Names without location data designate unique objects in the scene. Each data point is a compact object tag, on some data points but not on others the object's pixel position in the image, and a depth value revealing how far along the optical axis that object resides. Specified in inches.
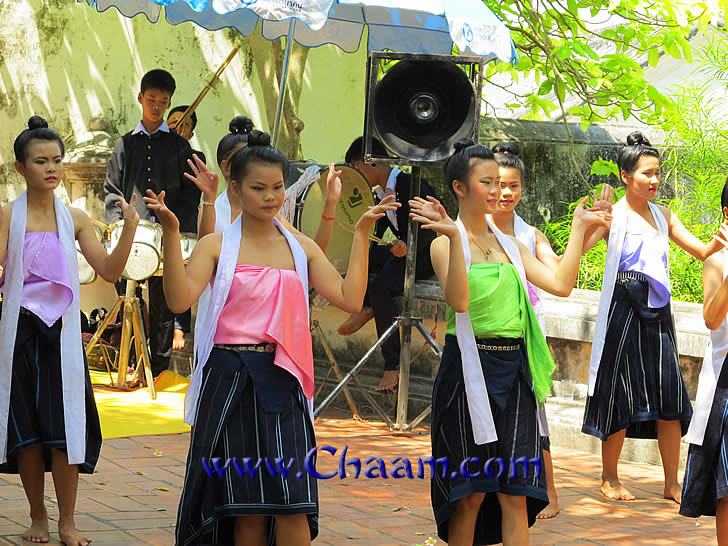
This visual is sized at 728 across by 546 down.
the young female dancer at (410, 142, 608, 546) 332.0
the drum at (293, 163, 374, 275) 588.7
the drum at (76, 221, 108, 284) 649.7
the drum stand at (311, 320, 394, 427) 571.3
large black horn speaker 508.7
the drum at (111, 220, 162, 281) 599.2
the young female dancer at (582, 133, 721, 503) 452.4
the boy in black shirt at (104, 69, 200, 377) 632.4
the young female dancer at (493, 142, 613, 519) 395.9
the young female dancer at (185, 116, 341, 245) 340.4
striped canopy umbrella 529.8
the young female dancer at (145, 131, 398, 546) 303.6
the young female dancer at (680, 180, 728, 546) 338.8
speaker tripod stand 536.9
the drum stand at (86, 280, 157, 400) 622.9
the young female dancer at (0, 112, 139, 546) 361.2
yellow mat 545.0
